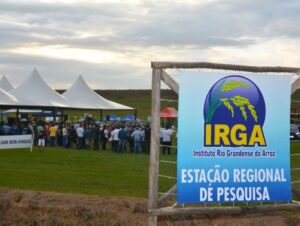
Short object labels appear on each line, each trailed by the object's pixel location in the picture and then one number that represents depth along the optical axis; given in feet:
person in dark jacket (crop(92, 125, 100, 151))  117.50
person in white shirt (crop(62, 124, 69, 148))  121.90
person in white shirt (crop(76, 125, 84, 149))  118.42
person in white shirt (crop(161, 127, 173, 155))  90.55
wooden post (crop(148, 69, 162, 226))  25.57
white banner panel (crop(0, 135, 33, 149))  94.53
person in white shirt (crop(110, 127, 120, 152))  112.68
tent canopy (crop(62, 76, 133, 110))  152.35
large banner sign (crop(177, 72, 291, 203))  26.00
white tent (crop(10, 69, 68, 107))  141.51
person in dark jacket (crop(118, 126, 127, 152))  111.55
